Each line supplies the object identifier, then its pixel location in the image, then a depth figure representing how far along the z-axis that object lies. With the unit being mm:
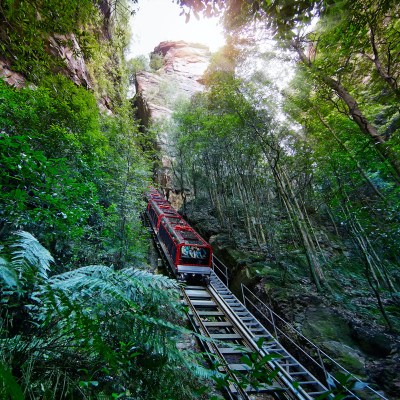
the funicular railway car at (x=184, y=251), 10719
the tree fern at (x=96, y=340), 1698
